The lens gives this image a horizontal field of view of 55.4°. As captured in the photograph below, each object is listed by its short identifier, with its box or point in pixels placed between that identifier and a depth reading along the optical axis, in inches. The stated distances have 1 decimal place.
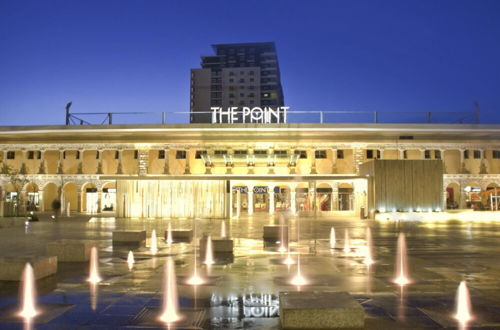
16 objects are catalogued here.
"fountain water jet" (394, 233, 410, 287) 402.0
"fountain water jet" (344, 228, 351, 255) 626.9
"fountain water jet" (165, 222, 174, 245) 760.6
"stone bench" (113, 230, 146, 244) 708.7
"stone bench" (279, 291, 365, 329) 256.5
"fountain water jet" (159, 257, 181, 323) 284.2
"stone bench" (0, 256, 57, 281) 403.2
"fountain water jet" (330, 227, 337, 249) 693.9
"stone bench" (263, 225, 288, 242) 787.9
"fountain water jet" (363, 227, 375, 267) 518.9
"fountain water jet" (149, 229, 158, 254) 626.7
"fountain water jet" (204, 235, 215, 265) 515.9
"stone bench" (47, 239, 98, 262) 519.5
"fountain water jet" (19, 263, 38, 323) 294.2
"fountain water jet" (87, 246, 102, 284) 410.2
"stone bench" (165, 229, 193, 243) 780.0
